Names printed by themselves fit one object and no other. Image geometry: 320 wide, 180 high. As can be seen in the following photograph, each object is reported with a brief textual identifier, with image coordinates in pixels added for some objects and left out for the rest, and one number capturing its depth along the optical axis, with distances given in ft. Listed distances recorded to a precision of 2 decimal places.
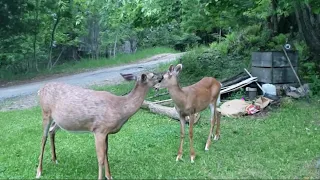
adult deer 11.60
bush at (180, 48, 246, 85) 33.02
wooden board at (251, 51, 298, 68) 26.08
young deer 14.46
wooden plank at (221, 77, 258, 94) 26.33
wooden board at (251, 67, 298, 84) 26.13
